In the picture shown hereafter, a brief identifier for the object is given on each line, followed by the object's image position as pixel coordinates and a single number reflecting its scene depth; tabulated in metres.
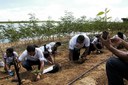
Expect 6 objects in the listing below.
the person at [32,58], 2.80
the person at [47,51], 3.74
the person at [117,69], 1.51
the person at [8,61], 3.30
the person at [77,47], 3.32
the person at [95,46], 4.34
